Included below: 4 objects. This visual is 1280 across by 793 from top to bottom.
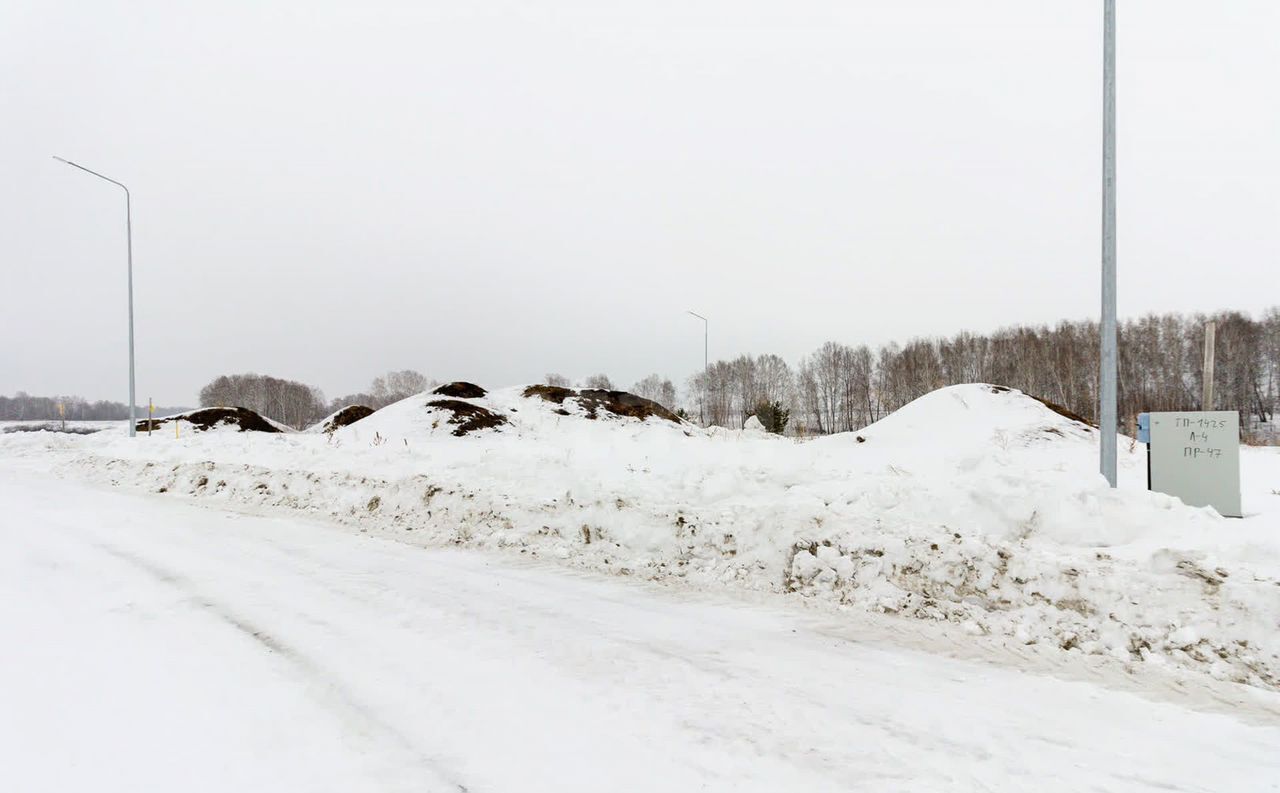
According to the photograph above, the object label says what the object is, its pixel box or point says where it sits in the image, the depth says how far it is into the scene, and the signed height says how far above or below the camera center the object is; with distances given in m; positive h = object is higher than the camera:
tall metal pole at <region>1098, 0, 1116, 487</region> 6.93 +1.71
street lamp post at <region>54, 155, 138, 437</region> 23.02 +6.83
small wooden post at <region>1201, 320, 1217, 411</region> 7.50 +0.27
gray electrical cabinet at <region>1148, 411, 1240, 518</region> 7.30 -0.83
